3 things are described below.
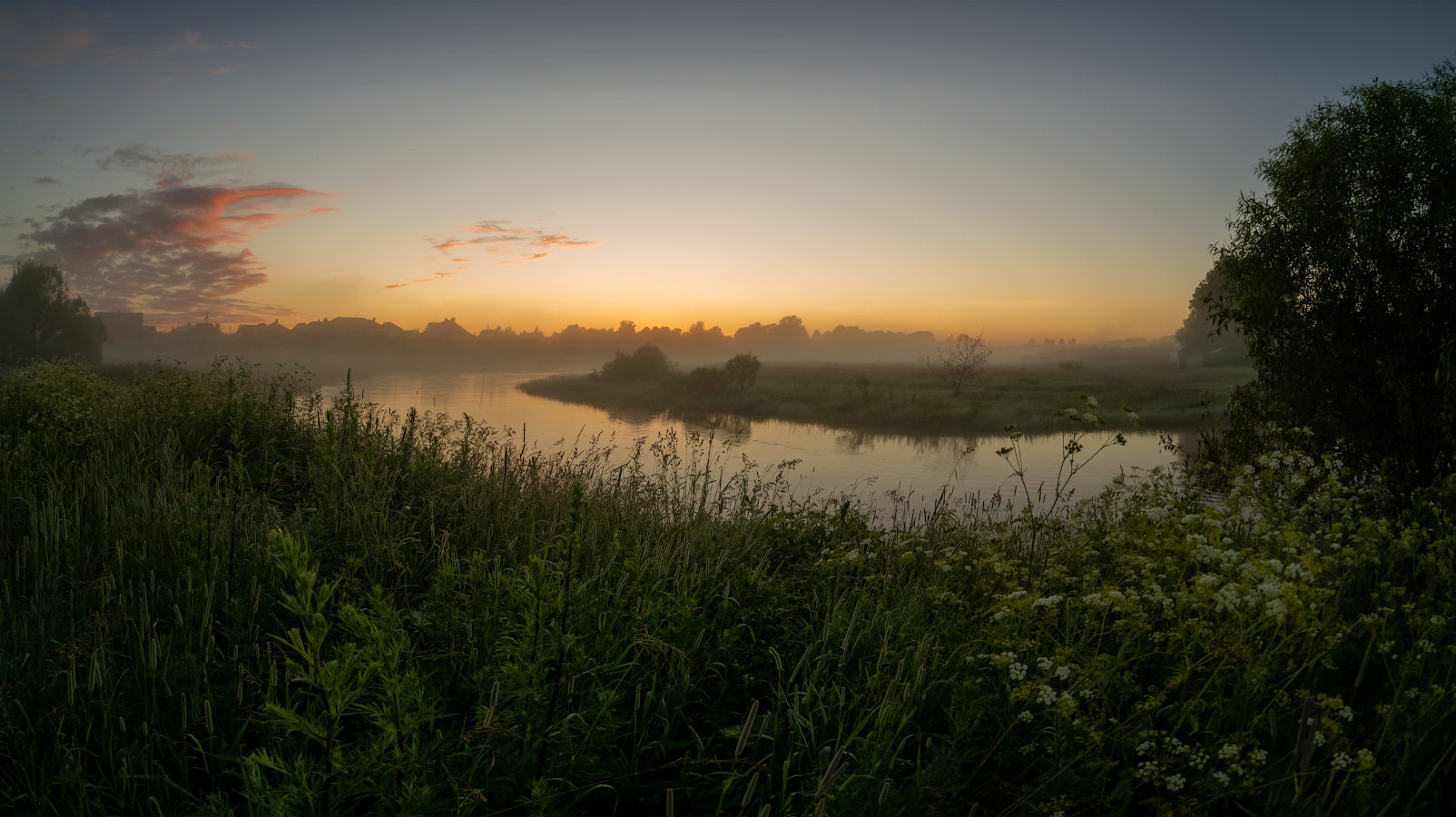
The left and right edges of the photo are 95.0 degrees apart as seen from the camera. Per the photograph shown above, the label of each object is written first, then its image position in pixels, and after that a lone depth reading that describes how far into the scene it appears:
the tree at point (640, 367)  62.69
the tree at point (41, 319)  52.16
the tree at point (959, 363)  49.66
